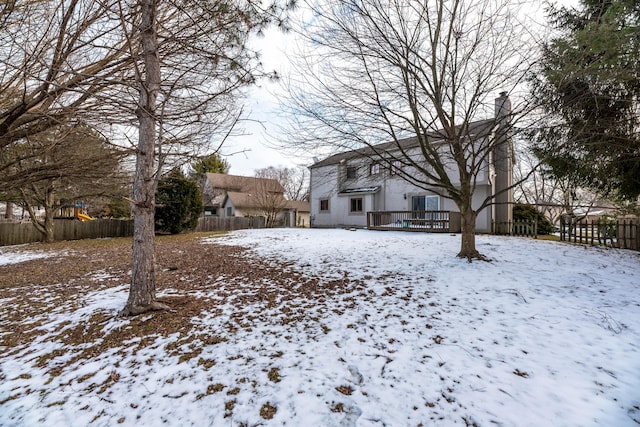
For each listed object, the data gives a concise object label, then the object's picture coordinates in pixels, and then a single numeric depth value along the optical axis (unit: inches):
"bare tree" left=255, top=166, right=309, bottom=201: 1577.3
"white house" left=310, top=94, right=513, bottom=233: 568.1
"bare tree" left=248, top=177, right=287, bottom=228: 930.1
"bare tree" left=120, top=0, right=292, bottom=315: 162.1
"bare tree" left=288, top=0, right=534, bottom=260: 255.0
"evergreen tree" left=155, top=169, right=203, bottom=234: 679.1
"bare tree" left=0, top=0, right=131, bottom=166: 162.9
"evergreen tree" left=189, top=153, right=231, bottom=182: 1336.1
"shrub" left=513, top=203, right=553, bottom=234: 617.6
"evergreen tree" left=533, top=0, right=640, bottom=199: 188.7
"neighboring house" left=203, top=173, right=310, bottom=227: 1216.2
